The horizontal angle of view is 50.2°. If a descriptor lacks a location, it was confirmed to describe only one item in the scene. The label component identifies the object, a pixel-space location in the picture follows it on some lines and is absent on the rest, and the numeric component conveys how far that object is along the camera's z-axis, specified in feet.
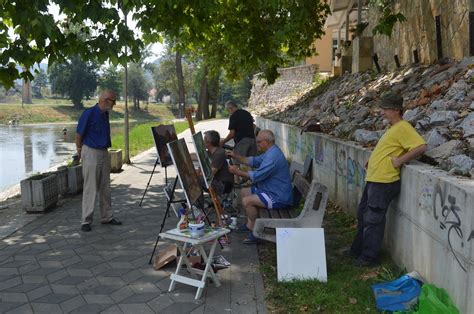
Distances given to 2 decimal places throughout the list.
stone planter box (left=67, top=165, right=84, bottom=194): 29.91
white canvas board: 15.90
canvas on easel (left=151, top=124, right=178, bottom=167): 25.50
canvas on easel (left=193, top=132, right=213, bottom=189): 19.12
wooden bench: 17.49
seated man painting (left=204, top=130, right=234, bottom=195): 23.22
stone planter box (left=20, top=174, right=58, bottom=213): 25.16
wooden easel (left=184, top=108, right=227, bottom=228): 19.96
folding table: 14.71
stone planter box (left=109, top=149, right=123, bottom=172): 39.50
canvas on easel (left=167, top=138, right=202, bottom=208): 16.52
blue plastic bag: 13.01
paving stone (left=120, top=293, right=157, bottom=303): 14.52
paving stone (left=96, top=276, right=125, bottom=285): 15.89
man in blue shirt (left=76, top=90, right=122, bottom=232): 22.27
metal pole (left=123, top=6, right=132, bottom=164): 44.85
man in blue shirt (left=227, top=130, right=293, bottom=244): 19.25
